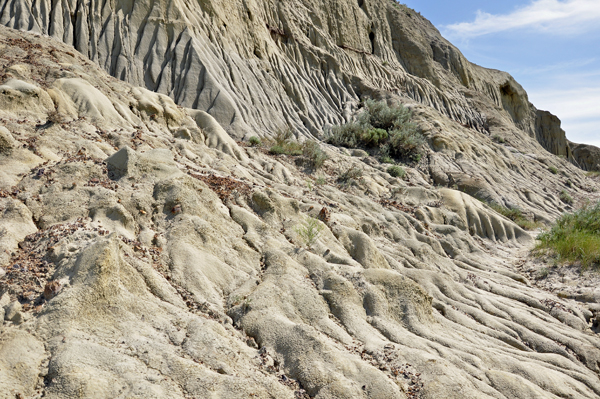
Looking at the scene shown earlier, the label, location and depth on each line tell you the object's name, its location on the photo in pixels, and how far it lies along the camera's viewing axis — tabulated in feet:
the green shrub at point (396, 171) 48.39
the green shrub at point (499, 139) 85.41
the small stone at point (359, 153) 51.83
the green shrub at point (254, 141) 42.75
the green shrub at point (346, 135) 54.39
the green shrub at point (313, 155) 41.57
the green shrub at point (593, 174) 100.13
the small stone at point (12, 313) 12.75
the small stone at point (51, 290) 13.71
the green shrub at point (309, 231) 23.20
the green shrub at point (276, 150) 41.88
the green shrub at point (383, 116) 58.39
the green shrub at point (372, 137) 54.75
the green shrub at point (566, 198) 65.92
